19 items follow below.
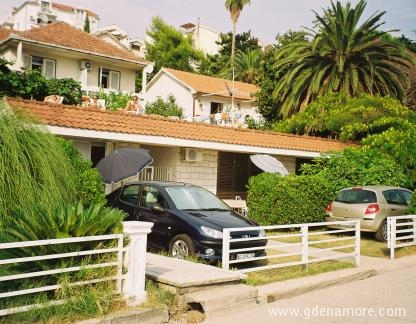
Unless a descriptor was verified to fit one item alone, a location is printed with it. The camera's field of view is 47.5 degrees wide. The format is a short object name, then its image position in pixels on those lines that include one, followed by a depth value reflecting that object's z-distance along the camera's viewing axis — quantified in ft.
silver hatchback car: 43.98
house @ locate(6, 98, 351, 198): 40.06
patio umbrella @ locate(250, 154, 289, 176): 51.87
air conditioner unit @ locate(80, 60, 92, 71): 89.40
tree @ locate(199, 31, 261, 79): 178.09
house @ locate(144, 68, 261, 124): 119.85
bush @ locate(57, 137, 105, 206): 32.94
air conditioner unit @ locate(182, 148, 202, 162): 49.47
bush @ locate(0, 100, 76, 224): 20.09
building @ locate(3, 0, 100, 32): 220.84
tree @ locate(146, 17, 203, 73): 170.60
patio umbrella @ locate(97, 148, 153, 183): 37.40
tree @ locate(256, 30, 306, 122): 99.86
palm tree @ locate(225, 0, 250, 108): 155.66
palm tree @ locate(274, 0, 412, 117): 83.56
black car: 27.89
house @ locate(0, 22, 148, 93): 82.94
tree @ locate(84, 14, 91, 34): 196.85
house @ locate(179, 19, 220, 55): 232.41
